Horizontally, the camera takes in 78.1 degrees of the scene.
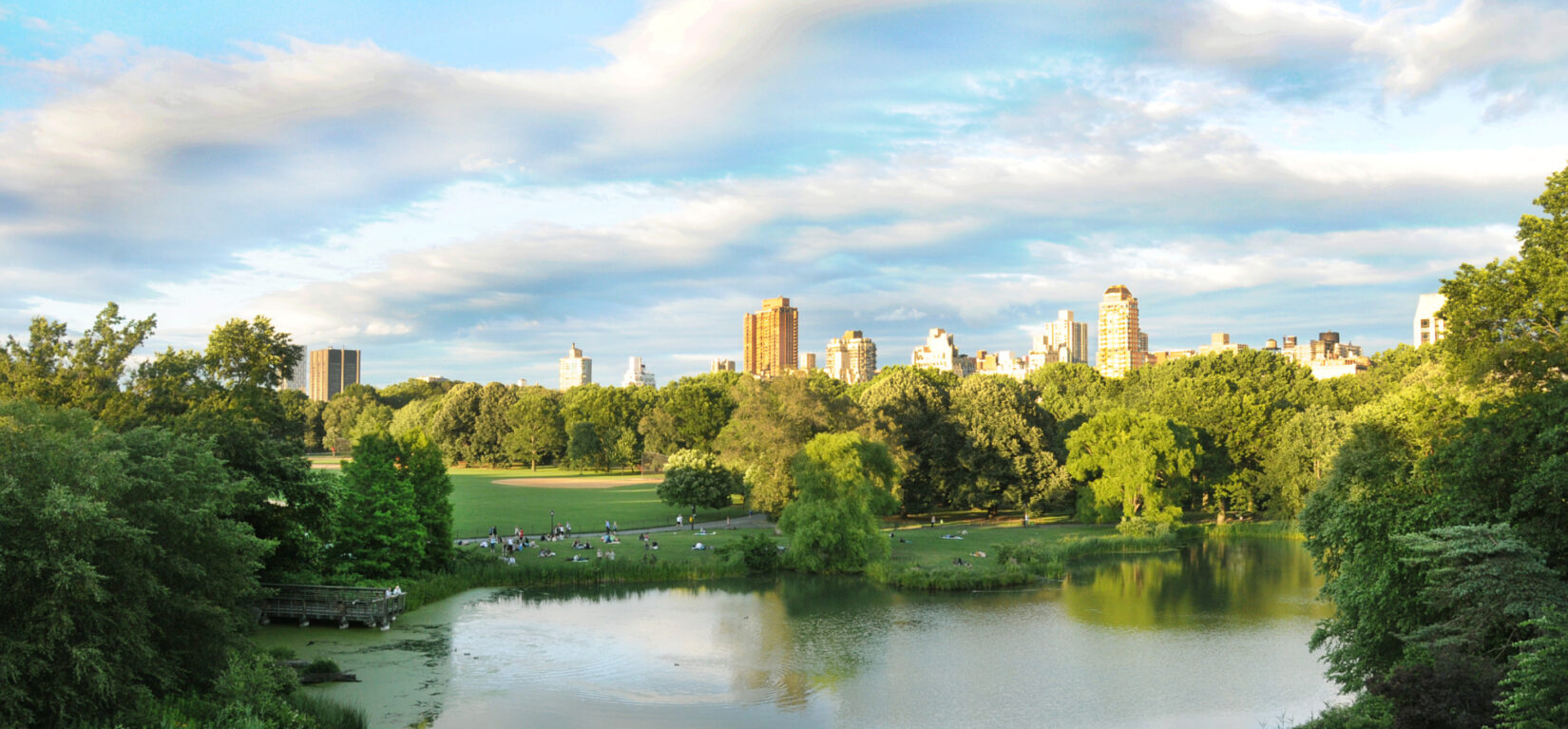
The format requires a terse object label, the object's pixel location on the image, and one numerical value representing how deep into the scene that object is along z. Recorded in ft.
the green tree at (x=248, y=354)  136.98
